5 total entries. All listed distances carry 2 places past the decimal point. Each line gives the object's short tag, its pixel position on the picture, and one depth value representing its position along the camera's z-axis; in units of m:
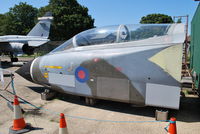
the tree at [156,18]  58.22
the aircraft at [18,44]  18.02
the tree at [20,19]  46.72
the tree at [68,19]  35.62
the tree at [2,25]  47.42
